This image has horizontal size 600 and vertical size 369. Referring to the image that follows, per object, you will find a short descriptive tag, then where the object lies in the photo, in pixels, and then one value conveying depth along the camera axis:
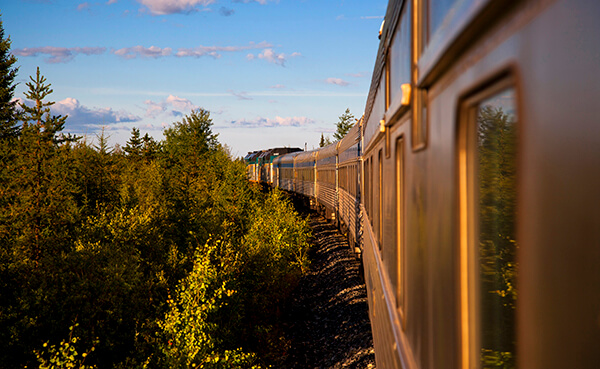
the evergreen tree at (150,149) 44.90
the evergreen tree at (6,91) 37.00
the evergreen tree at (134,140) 64.86
